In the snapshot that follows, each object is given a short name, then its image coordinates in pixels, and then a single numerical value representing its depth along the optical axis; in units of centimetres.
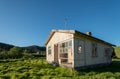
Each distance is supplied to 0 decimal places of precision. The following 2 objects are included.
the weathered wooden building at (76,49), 719
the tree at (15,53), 2016
